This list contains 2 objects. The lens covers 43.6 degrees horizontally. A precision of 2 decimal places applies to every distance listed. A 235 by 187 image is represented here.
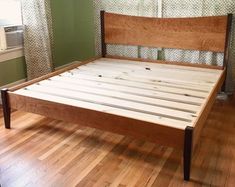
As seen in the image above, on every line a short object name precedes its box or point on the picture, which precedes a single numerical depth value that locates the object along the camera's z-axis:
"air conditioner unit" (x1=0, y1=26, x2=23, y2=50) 3.02
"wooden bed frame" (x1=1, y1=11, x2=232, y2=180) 1.85
